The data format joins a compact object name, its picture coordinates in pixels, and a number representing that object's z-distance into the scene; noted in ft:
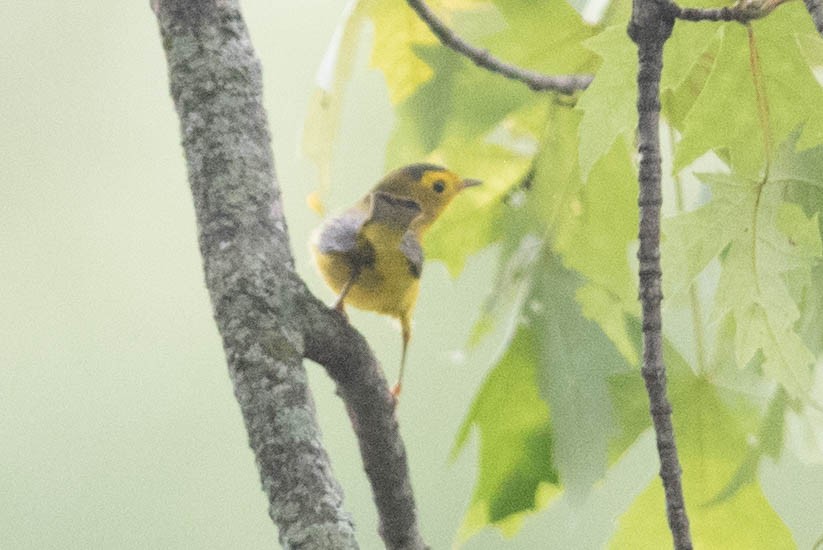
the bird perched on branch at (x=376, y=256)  13.94
